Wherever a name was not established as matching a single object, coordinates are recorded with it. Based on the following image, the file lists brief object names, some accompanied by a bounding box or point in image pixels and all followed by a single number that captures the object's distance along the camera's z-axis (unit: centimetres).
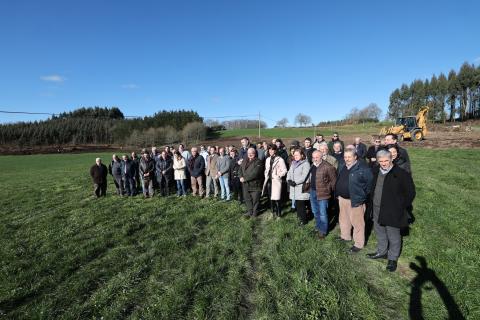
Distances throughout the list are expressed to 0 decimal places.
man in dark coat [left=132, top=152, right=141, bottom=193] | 1172
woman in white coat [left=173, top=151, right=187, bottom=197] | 1073
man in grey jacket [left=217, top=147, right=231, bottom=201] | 980
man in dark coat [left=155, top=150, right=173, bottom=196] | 1099
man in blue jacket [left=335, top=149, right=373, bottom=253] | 528
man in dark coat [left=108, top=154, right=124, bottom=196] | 1140
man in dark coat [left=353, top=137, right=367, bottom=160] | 942
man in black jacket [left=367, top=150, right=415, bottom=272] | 459
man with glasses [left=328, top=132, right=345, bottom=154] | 899
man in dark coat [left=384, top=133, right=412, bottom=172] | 634
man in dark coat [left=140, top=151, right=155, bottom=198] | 1097
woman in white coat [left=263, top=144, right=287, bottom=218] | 763
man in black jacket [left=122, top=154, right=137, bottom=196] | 1124
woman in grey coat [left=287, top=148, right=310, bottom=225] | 674
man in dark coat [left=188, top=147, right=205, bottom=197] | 1052
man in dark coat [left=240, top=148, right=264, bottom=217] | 780
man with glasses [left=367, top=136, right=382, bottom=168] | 846
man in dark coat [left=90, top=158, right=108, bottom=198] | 1130
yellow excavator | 2675
